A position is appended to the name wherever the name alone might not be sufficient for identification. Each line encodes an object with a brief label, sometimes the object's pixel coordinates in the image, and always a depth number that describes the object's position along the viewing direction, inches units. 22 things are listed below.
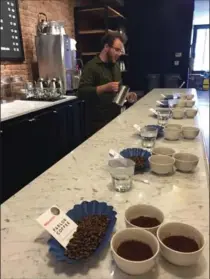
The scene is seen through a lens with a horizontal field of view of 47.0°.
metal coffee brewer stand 131.3
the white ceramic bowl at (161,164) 36.5
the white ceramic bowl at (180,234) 19.7
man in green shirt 91.0
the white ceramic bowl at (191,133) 52.0
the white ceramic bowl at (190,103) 86.3
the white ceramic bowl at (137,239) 18.9
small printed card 20.8
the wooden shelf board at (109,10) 173.3
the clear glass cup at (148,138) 48.4
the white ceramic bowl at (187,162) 36.8
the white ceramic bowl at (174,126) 55.1
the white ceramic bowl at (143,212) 25.3
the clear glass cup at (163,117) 66.4
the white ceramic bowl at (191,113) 73.0
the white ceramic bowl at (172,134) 51.8
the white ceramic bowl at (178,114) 71.8
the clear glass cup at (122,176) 32.9
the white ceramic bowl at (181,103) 86.0
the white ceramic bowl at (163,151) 42.4
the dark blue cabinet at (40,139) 80.4
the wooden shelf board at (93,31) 180.8
